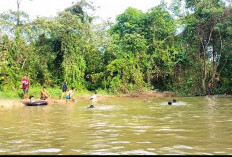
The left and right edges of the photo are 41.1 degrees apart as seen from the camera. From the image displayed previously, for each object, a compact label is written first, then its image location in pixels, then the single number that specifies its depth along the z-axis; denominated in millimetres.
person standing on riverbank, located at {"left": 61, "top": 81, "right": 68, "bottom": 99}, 22053
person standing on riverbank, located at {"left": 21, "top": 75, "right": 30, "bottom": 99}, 20438
